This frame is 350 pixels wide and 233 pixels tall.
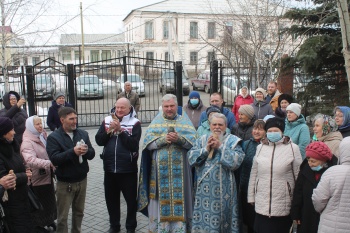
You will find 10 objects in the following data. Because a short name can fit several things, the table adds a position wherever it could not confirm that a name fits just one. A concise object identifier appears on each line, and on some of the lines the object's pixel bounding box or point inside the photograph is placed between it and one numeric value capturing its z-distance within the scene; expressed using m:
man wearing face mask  6.39
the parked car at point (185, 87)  24.41
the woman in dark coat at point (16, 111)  6.18
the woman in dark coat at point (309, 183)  3.40
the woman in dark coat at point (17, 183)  3.59
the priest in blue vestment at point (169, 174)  4.50
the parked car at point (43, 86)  17.92
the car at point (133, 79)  18.94
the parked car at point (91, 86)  20.33
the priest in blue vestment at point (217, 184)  4.10
